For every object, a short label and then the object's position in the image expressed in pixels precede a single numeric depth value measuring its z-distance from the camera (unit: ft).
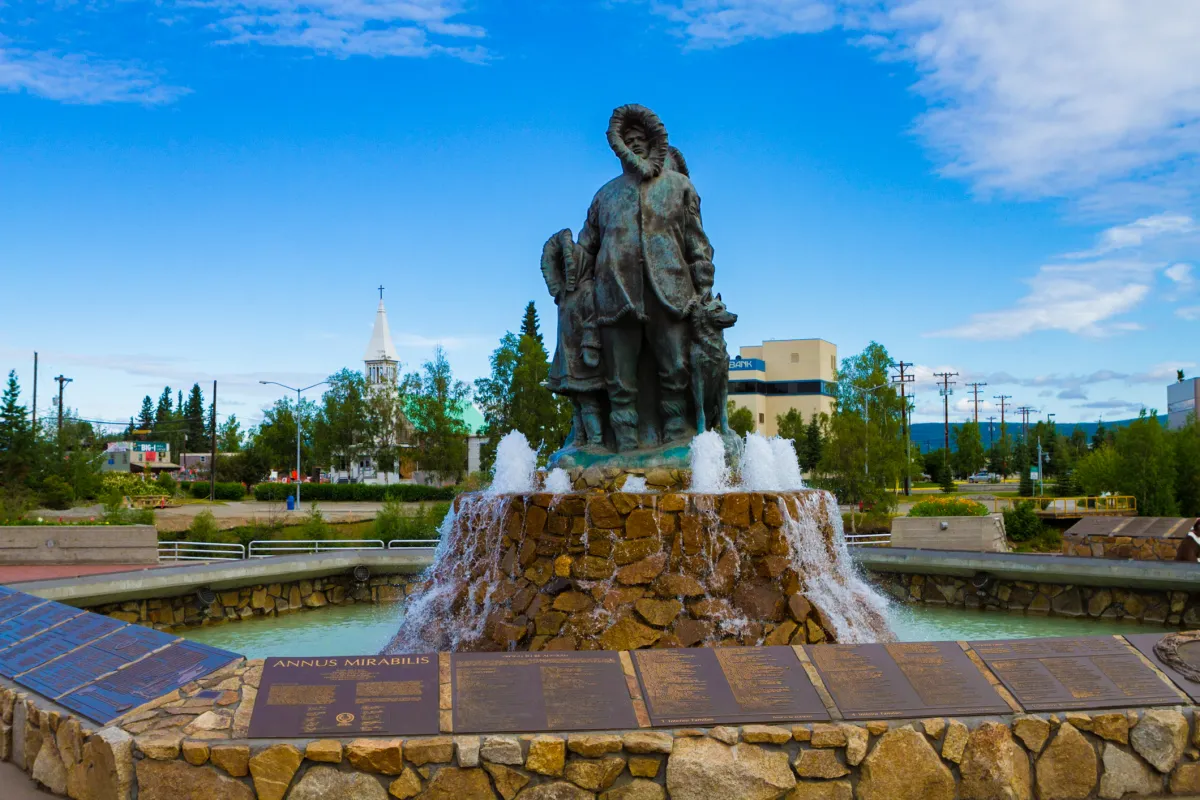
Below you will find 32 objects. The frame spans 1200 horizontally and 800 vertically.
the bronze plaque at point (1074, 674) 16.16
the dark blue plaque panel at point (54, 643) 19.20
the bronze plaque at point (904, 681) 15.61
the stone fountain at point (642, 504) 23.95
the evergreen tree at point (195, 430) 322.34
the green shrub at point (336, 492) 142.82
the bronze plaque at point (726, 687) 15.21
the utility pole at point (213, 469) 153.93
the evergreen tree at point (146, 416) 385.87
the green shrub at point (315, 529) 69.15
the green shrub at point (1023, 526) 87.76
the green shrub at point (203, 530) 71.26
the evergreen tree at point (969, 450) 227.61
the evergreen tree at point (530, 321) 201.87
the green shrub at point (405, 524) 64.90
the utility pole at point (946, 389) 233.14
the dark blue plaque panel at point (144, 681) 15.70
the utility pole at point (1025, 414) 275.39
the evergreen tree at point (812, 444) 173.68
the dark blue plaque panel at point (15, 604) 23.32
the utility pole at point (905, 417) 167.75
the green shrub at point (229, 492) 170.40
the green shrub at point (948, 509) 74.44
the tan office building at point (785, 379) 206.67
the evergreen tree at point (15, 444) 120.16
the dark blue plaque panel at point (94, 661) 17.29
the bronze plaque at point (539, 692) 14.93
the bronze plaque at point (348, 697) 14.66
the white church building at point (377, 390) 182.29
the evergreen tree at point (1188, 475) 92.73
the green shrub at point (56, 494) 117.19
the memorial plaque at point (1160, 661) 16.58
